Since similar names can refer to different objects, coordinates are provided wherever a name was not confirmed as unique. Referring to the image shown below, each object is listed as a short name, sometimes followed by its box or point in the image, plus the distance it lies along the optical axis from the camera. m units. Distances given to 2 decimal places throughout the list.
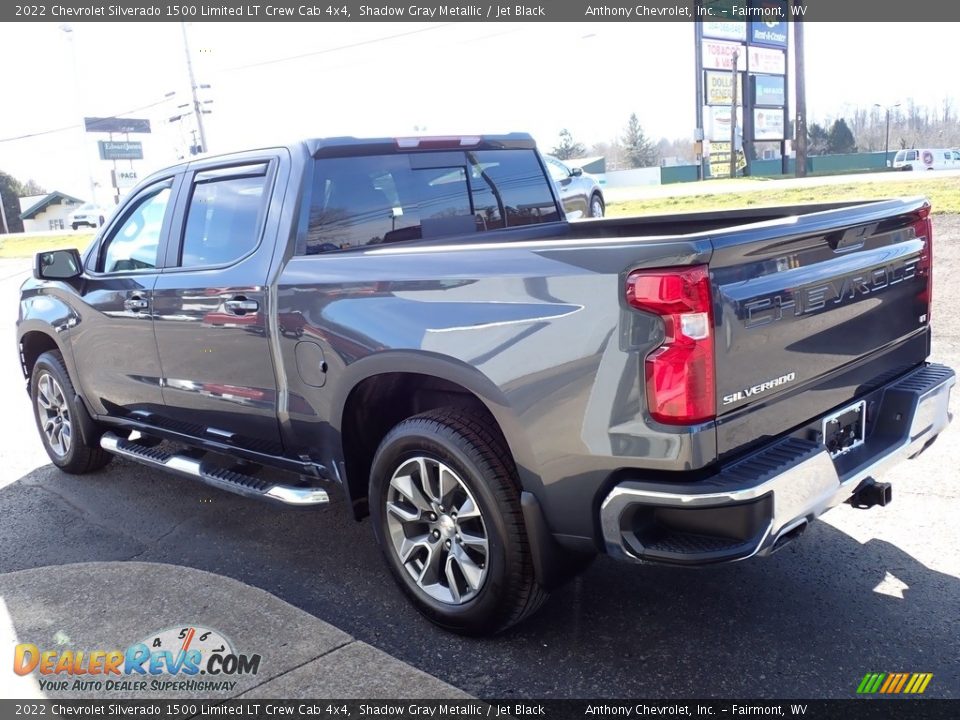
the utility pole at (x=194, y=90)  30.34
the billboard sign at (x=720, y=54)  51.31
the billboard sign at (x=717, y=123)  53.06
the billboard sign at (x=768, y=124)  56.38
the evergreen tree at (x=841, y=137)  78.31
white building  86.06
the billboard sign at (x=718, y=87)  51.94
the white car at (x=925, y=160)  50.48
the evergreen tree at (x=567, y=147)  102.50
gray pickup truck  2.67
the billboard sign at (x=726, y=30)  51.03
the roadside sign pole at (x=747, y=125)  54.94
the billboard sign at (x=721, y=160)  54.31
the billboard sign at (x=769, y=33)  54.72
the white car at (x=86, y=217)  57.38
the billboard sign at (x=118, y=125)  91.25
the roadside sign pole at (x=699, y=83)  50.62
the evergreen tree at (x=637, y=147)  100.94
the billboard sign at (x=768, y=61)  54.97
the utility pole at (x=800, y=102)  33.72
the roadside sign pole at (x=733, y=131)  51.50
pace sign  70.86
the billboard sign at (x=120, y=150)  97.25
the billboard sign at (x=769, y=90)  55.59
